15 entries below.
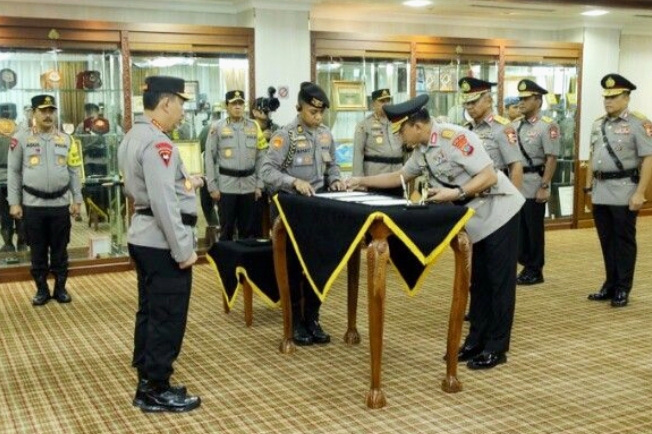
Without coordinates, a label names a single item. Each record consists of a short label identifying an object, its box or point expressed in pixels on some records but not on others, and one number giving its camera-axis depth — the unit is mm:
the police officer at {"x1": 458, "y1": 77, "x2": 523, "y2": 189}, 5480
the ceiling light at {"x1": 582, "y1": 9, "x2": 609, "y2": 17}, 9174
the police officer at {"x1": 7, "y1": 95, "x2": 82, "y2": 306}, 5902
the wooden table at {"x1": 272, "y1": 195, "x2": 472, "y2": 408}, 3516
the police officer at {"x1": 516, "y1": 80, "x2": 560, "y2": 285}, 6316
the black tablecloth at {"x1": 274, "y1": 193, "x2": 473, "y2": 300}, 3531
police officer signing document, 3918
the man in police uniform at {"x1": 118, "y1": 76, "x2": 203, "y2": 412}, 3389
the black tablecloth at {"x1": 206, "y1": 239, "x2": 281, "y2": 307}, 4977
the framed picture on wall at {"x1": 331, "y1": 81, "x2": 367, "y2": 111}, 8430
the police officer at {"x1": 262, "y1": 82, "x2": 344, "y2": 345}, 4656
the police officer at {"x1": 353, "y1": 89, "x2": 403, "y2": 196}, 7023
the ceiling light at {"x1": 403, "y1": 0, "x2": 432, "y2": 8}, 8164
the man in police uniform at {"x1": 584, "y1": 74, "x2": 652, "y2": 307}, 5508
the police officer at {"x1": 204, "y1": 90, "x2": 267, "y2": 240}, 6758
